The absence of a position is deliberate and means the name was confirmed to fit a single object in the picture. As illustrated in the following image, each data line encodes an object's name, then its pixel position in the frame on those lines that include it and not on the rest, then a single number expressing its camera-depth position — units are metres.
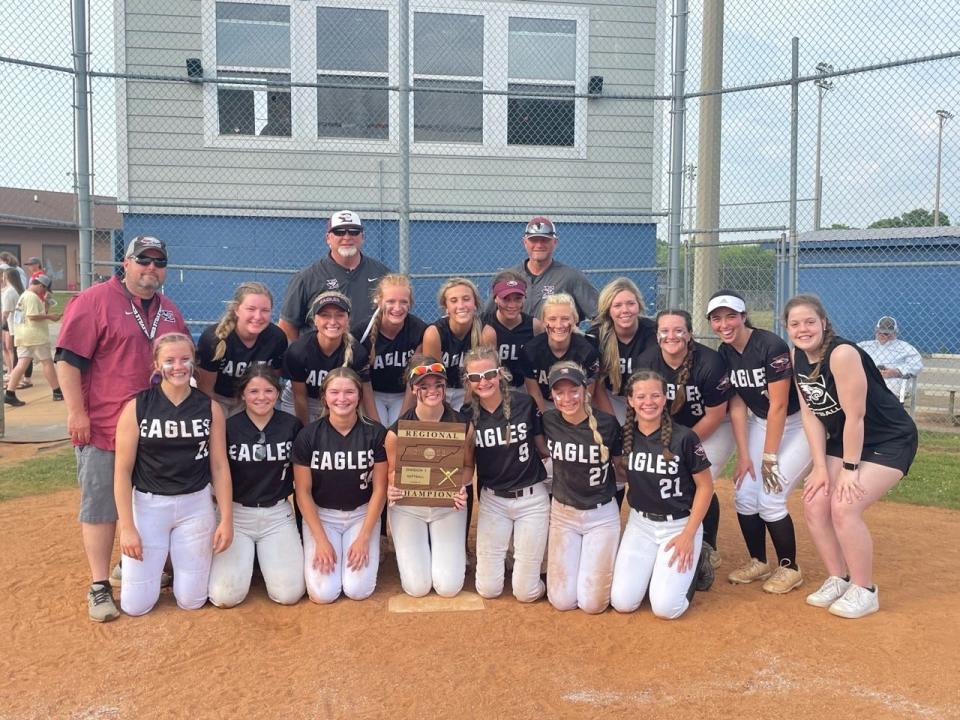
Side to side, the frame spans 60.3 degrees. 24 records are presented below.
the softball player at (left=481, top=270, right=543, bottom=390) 4.72
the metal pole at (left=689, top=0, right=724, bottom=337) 8.03
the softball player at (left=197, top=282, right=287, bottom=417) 4.44
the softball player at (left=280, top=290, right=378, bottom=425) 4.44
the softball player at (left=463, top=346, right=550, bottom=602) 4.34
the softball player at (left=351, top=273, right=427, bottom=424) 4.59
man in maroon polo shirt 4.09
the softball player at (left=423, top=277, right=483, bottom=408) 4.61
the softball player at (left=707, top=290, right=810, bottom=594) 4.39
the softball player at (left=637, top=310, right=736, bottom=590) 4.43
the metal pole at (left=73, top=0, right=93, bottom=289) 6.46
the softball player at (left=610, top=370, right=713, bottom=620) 4.09
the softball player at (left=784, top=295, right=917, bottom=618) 3.99
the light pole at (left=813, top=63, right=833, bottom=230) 6.55
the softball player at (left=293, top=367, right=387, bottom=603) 4.26
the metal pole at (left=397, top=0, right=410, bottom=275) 6.54
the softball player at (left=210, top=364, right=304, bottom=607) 4.24
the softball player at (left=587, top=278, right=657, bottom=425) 4.63
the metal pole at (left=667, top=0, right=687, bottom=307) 6.76
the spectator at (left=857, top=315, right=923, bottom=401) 8.53
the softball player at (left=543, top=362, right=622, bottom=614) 4.20
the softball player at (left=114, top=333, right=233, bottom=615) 4.01
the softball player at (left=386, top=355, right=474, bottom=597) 4.26
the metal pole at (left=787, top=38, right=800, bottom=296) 6.63
